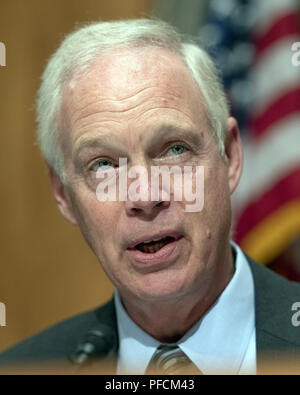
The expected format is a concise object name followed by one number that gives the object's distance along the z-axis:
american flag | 2.31
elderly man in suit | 1.82
